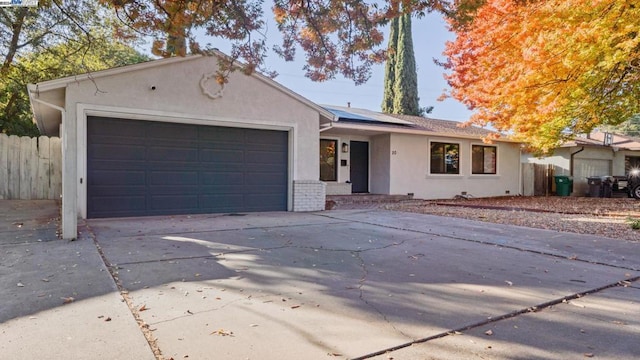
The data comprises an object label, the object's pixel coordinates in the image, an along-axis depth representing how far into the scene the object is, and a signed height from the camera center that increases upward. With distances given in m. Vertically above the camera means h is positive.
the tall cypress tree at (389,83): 25.48 +6.39
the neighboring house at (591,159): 19.83 +1.15
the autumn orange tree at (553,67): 8.48 +2.88
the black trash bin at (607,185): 17.98 -0.20
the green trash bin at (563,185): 18.81 -0.22
